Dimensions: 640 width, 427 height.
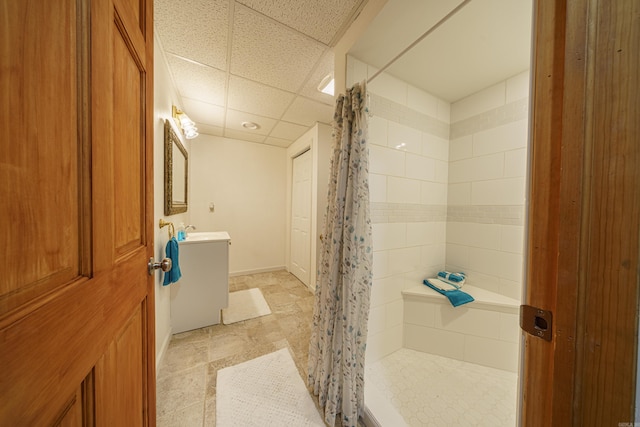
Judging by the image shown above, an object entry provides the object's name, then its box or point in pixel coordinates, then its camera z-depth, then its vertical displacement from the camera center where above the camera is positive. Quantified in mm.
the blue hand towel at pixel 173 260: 1397 -389
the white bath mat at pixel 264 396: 1075 -1151
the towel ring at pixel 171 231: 1601 -196
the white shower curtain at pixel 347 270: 1012 -319
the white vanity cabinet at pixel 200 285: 1750 -712
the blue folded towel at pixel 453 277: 1646 -558
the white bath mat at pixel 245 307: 1995 -1102
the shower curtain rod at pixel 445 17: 827 +898
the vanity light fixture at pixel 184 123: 1713 +799
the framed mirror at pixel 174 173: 1507 +315
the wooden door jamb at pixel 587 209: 300 +11
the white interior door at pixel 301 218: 2734 -121
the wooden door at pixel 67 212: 258 -12
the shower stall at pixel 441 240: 1265 -219
